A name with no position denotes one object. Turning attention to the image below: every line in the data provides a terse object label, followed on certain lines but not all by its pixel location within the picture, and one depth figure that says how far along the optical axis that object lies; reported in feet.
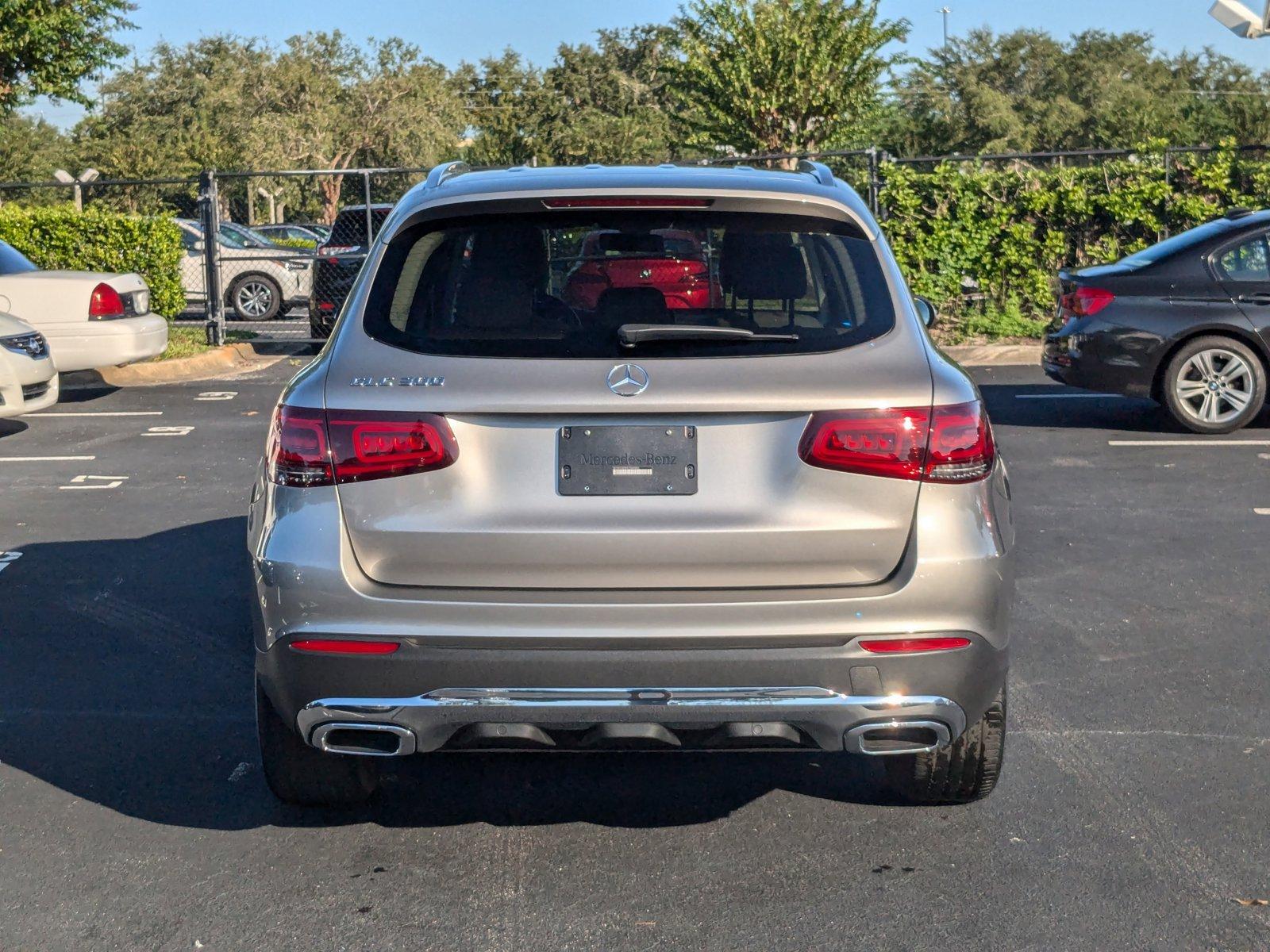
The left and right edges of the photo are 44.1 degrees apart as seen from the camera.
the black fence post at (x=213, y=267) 60.54
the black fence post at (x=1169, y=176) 56.80
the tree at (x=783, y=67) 86.53
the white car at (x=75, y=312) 45.78
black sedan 36.96
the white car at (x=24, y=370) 36.96
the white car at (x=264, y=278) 74.95
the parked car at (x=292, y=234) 123.34
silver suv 11.64
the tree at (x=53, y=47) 64.34
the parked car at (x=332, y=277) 59.82
